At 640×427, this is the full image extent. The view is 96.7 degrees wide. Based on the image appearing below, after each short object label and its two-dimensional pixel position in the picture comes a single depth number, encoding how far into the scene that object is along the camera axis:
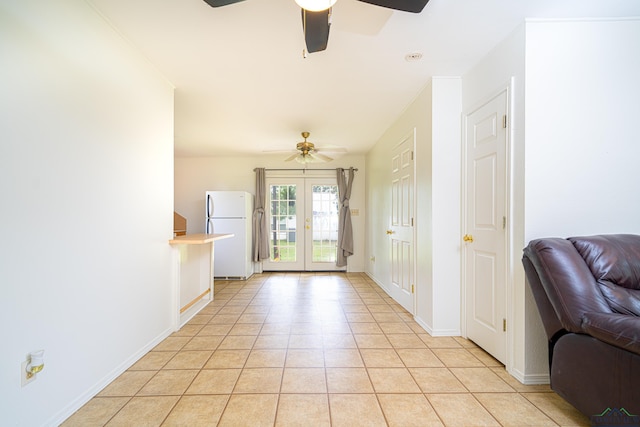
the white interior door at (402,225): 3.20
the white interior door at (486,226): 2.05
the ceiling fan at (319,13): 1.22
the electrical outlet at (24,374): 1.29
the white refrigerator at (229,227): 5.22
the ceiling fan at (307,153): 3.90
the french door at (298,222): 5.90
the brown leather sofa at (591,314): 1.18
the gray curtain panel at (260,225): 5.68
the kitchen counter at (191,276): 2.74
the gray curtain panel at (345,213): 5.73
